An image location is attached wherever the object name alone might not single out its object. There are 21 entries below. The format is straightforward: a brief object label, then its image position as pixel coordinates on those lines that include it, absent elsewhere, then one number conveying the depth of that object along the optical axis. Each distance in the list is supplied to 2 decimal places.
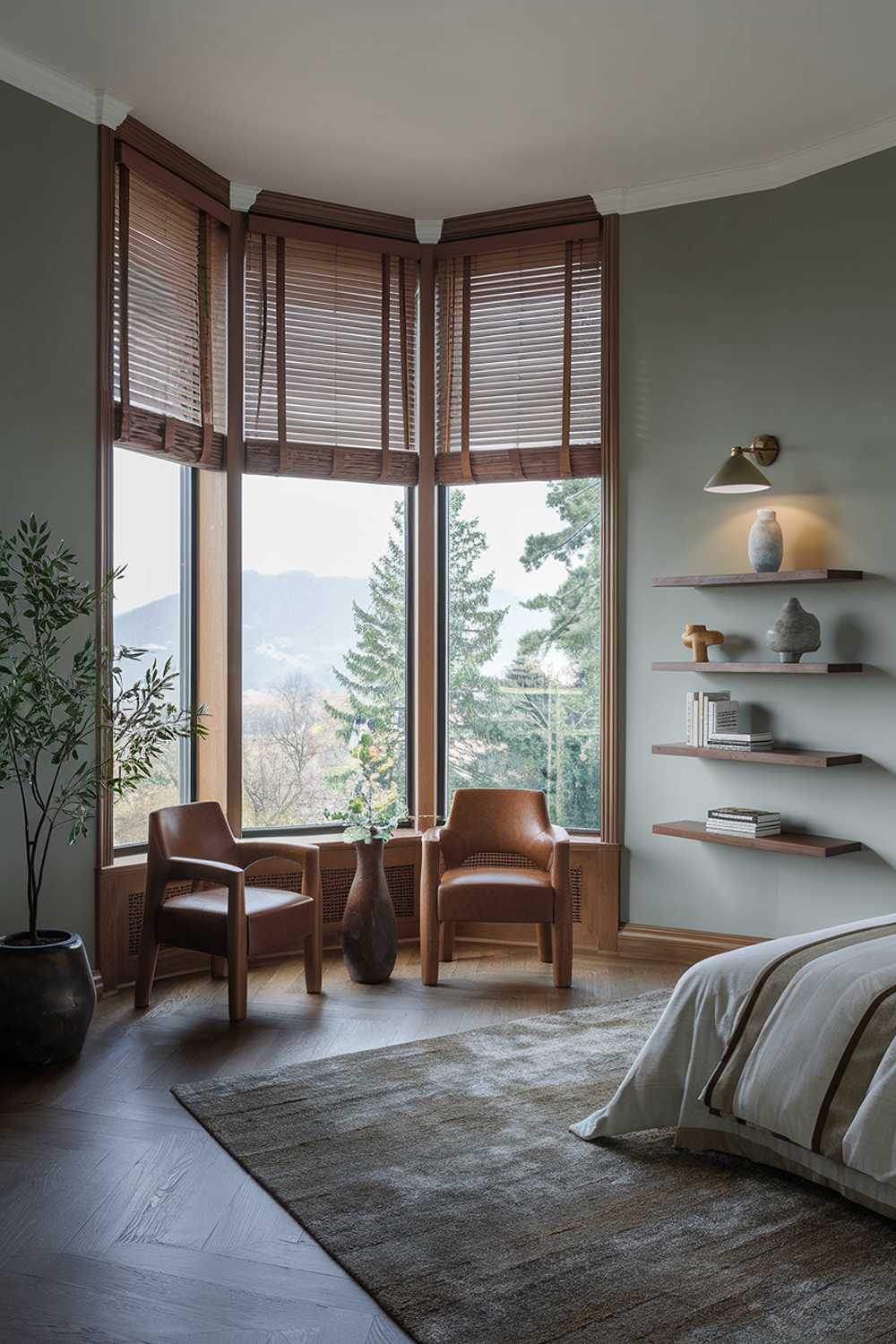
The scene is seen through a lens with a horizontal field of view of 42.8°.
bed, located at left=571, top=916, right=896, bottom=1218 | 2.73
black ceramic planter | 3.76
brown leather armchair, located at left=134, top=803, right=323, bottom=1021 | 4.34
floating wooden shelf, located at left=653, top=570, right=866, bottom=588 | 4.71
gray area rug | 2.37
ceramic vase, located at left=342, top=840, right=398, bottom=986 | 4.91
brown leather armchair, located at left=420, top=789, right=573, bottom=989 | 4.82
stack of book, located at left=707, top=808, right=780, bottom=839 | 4.89
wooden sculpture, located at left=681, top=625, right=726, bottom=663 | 5.10
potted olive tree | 3.77
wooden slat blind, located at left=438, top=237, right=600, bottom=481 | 5.56
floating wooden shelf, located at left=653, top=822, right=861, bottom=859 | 4.68
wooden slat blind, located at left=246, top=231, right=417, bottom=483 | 5.48
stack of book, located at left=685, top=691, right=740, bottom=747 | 5.02
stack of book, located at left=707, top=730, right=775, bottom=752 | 4.93
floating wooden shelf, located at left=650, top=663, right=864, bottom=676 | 4.65
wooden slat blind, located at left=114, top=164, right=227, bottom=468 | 4.79
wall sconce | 4.79
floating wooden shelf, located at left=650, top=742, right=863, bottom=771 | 4.67
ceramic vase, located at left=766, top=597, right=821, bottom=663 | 4.78
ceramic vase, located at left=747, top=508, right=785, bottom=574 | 4.89
